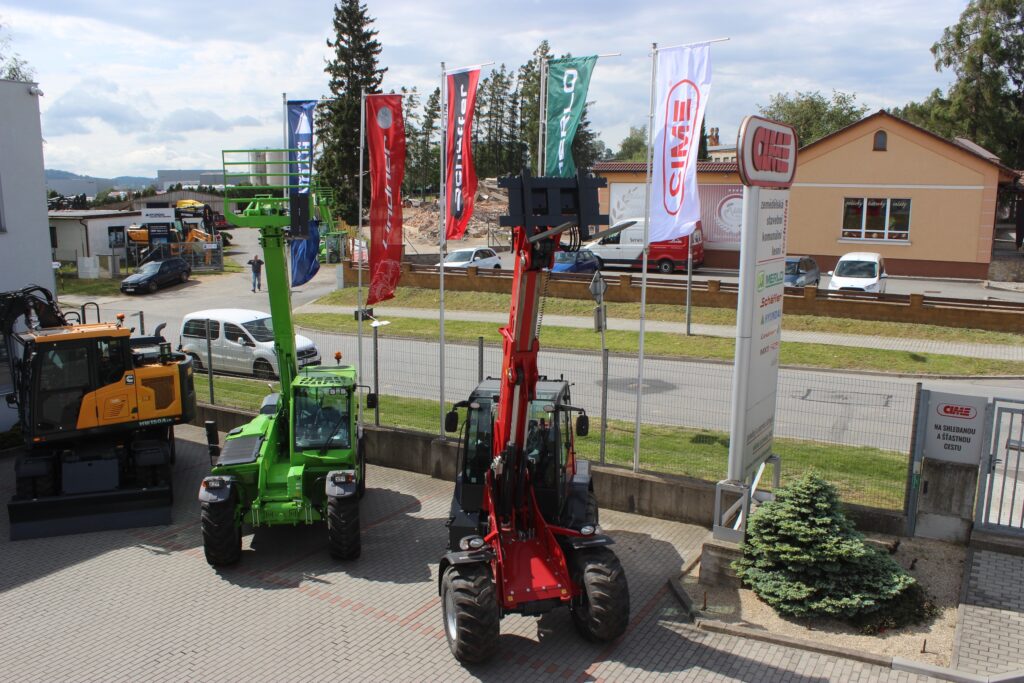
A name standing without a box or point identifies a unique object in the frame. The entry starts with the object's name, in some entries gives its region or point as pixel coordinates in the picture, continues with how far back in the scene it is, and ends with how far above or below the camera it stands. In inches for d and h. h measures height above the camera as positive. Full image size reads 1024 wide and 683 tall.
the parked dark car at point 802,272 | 1133.7 -63.1
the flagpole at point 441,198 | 531.2 +13.1
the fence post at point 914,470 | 394.0 -112.7
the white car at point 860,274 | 1064.2 -61.3
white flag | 462.0 +37.4
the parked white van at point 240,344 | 818.8 -123.5
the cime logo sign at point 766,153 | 353.4 +30.9
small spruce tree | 340.2 -139.8
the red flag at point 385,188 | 549.3 +19.6
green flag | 514.0 +68.0
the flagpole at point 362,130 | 546.8 +57.1
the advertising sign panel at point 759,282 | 369.4 -25.9
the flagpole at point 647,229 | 451.2 -3.5
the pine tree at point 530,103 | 2327.8 +370.6
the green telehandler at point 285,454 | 410.0 -122.9
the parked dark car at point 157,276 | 1461.6 -108.7
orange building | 1396.4 +44.1
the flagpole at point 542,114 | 518.6 +66.0
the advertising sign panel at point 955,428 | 382.3 -90.2
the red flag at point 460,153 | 538.9 +43.2
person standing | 1421.5 -92.1
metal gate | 375.9 -131.6
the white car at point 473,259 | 1403.8 -65.6
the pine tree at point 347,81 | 2199.8 +354.7
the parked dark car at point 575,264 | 1305.4 -65.5
